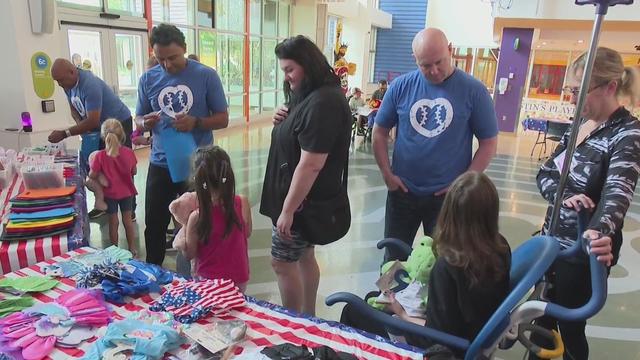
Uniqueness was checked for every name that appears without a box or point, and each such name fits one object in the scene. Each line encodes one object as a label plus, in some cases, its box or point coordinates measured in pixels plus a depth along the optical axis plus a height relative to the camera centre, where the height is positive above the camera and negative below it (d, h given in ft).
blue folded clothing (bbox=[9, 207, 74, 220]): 6.51 -2.26
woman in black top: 5.72 -0.99
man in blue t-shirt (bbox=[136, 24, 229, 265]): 8.23 -0.90
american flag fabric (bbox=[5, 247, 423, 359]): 4.10 -2.51
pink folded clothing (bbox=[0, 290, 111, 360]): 3.93 -2.45
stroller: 3.93 -2.08
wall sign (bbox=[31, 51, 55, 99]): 15.84 -0.48
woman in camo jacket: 4.77 -0.99
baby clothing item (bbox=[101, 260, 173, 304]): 4.76 -2.37
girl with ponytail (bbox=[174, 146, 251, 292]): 5.68 -1.98
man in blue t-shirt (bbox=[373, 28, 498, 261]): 6.73 -0.77
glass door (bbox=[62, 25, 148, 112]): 20.30 +0.54
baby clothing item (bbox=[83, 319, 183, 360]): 3.80 -2.39
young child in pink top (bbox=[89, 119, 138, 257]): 9.97 -2.47
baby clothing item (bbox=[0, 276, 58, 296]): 4.77 -2.43
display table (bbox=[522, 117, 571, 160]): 25.27 -2.35
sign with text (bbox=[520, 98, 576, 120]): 33.65 -1.74
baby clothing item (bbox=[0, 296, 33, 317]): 4.40 -2.44
